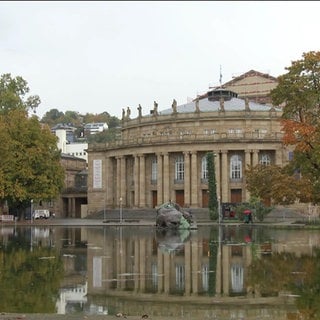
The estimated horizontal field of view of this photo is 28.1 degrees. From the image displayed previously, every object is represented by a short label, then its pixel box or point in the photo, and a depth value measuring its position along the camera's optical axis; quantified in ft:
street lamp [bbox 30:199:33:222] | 293.74
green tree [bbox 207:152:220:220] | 291.38
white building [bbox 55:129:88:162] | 568.41
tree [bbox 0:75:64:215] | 263.29
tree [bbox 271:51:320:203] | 137.69
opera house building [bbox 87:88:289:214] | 311.88
